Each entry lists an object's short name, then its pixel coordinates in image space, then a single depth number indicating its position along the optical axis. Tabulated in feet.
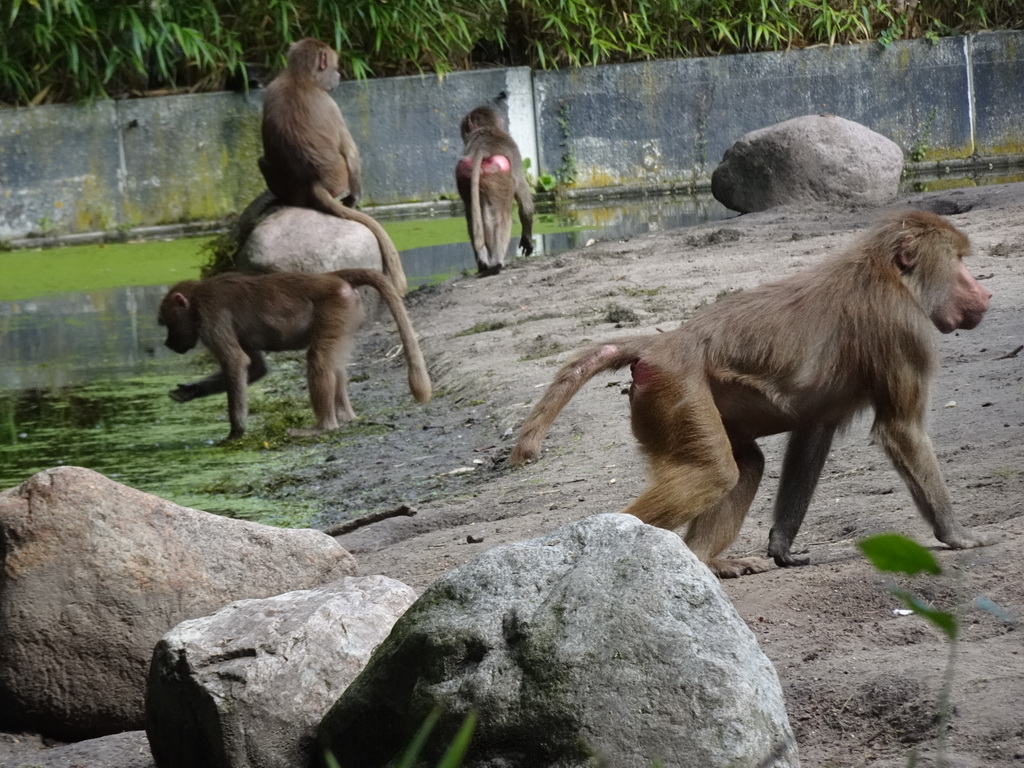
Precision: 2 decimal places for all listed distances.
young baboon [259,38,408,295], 74.64
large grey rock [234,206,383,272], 70.69
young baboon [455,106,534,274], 73.61
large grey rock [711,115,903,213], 82.07
